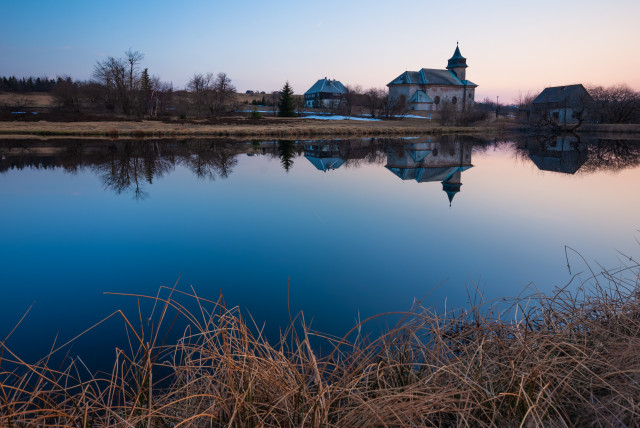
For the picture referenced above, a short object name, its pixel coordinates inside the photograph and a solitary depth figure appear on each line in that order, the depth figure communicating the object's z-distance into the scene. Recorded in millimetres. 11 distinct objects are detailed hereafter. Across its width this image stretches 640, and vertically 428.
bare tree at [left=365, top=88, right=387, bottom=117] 55462
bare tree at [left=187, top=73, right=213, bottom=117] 47031
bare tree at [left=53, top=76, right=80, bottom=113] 44344
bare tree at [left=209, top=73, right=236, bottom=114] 48094
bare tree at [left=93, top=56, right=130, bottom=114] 41938
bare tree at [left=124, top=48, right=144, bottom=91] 44278
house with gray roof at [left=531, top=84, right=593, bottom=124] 43250
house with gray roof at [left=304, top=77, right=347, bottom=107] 69625
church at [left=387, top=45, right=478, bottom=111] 59281
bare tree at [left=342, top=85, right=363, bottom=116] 55806
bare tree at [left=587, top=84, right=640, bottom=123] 41688
